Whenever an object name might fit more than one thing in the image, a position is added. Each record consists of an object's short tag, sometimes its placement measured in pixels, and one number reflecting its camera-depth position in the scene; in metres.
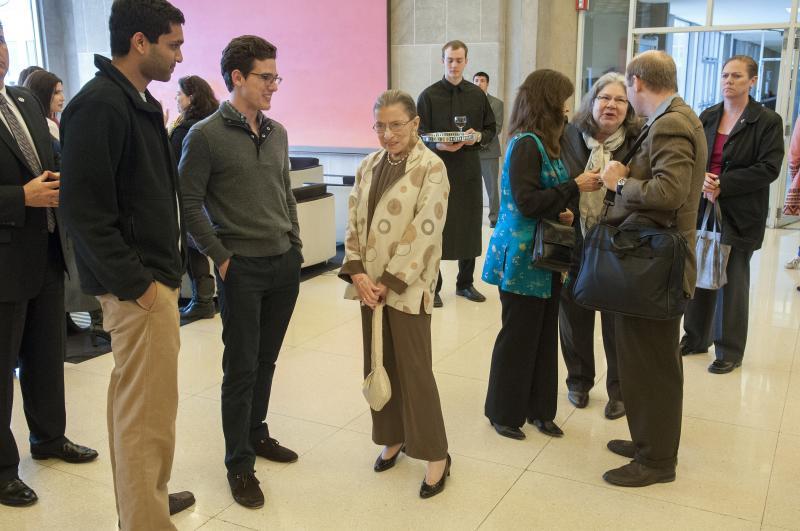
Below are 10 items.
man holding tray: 5.31
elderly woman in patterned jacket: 2.68
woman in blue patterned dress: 3.01
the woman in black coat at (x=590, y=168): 3.27
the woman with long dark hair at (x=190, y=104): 4.39
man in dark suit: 2.76
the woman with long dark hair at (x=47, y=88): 4.13
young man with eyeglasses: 2.60
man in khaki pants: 2.07
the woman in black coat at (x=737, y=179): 3.98
